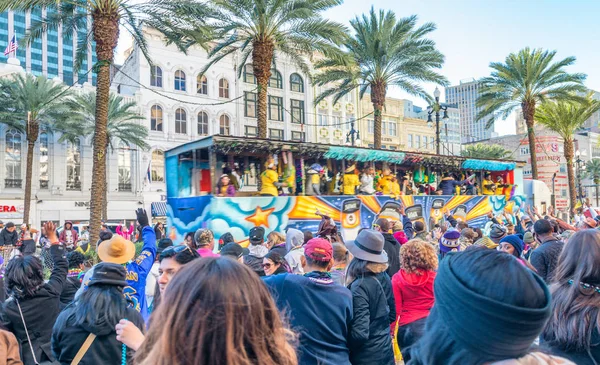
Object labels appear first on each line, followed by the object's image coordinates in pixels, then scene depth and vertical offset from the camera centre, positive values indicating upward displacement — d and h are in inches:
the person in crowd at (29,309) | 152.2 -37.1
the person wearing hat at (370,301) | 151.9 -38.4
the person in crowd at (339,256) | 201.3 -28.2
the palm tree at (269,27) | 733.9 +262.4
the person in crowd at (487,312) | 62.1 -16.8
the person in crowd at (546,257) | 202.5 -31.1
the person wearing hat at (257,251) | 209.5 -30.1
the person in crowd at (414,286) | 174.9 -36.5
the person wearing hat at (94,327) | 117.3 -33.2
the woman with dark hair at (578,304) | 103.4 -27.1
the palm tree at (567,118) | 1225.4 +181.5
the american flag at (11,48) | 1299.7 +414.1
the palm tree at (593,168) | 2669.8 +96.4
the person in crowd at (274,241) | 299.6 -32.1
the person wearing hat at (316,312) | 135.2 -35.2
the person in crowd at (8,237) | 650.2 -57.0
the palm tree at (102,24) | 592.7 +226.8
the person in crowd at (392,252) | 260.1 -35.0
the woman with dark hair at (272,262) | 188.4 -28.5
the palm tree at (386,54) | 906.7 +260.5
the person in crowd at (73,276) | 208.7 -38.0
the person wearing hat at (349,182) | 638.5 +10.4
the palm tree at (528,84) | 1042.7 +231.0
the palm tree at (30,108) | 1133.1 +214.8
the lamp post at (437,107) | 852.6 +149.6
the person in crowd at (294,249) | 245.8 -32.4
